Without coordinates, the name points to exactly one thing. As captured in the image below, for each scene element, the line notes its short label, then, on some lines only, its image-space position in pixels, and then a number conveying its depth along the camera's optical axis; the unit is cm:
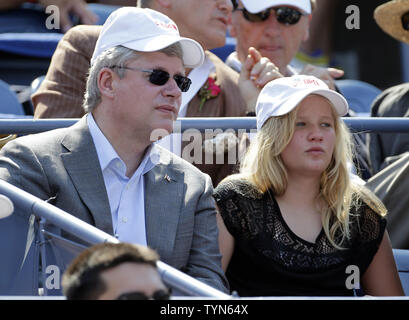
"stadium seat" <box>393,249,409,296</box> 677
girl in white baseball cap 625
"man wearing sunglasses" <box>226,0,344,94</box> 912
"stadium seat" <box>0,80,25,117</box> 935
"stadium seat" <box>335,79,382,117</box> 1177
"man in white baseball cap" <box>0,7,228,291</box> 568
